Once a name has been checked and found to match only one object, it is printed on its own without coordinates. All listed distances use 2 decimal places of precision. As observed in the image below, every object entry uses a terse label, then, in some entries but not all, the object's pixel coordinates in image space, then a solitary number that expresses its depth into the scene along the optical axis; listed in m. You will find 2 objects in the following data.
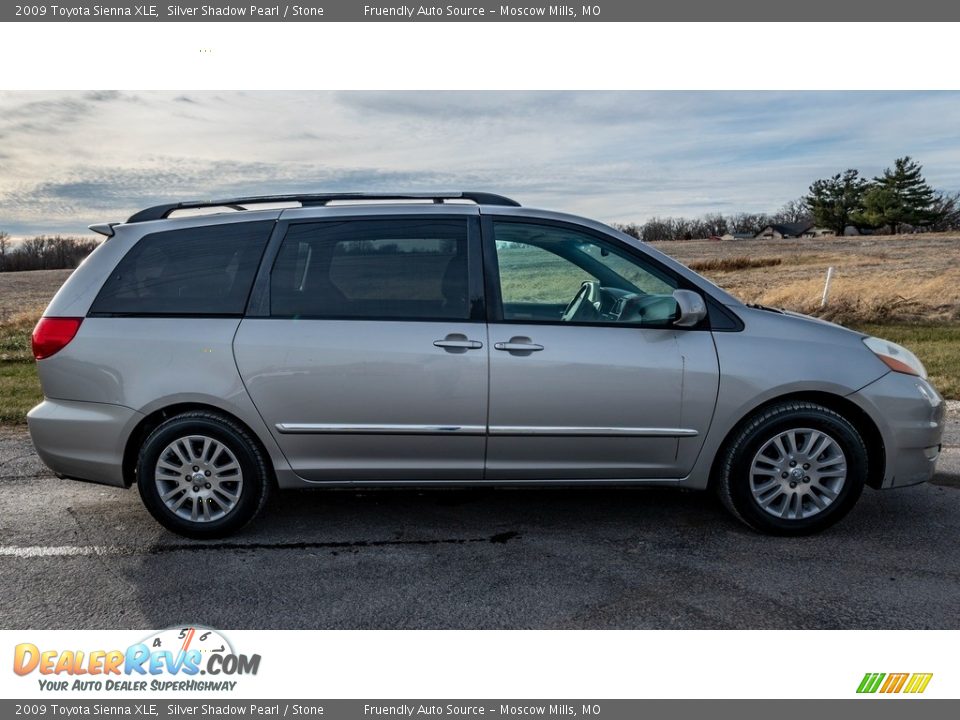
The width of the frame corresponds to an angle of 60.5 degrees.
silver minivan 4.29
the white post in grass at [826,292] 14.81
